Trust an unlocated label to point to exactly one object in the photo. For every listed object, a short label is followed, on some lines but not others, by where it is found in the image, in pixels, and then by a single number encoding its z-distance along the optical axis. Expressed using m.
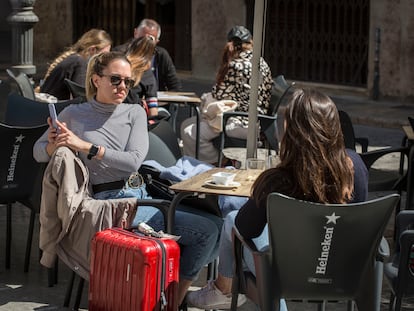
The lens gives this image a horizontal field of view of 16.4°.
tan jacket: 7.48
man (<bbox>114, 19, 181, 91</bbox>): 13.58
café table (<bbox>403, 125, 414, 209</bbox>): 9.26
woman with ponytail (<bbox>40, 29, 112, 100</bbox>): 12.01
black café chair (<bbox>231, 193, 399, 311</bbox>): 5.99
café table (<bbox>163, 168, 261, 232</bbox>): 7.14
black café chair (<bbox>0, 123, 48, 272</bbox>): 8.46
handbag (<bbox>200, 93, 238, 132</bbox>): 11.83
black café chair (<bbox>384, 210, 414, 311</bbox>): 6.38
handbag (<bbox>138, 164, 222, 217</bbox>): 7.91
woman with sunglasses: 7.54
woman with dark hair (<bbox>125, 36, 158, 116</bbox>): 11.19
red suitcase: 6.80
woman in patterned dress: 11.91
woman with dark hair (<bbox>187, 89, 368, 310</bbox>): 6.15
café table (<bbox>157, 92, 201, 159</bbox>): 12.19
